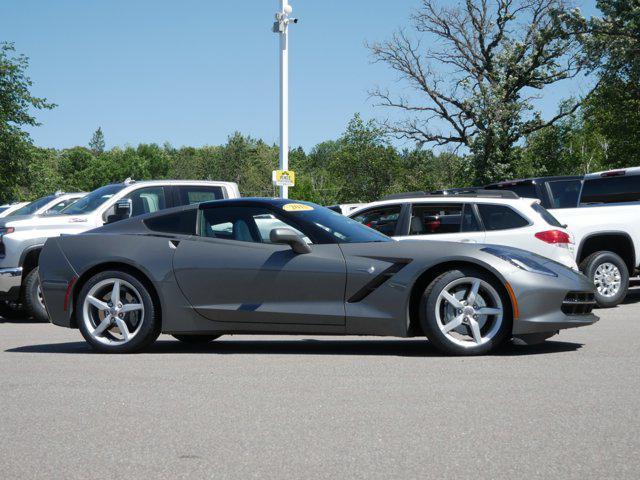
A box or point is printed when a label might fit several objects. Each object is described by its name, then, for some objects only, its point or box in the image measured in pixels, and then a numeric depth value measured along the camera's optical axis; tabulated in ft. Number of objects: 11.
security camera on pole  80.79
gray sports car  23.73
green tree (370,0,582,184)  136.36
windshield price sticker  26.07
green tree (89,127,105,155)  580.71
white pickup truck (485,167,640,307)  43.60
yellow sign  73.82
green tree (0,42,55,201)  153.07
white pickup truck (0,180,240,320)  40.24
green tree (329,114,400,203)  230.07
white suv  38.19
